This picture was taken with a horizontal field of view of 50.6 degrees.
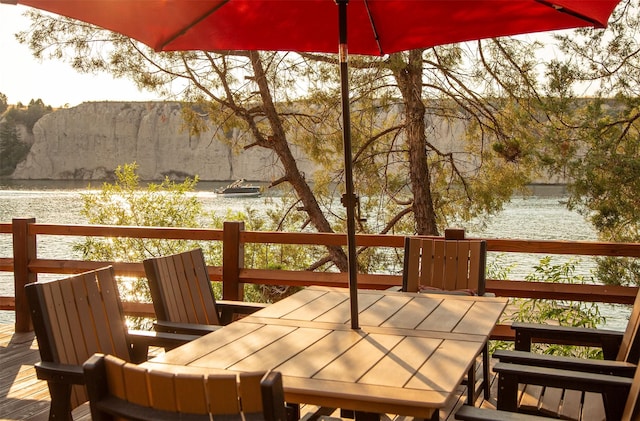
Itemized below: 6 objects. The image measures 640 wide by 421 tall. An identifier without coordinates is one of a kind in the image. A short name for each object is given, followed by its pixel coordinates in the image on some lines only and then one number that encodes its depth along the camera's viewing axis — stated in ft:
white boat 82.81
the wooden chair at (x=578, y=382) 7.57
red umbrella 9.27
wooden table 6.11
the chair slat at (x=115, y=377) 4.92
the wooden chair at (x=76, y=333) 7.76
